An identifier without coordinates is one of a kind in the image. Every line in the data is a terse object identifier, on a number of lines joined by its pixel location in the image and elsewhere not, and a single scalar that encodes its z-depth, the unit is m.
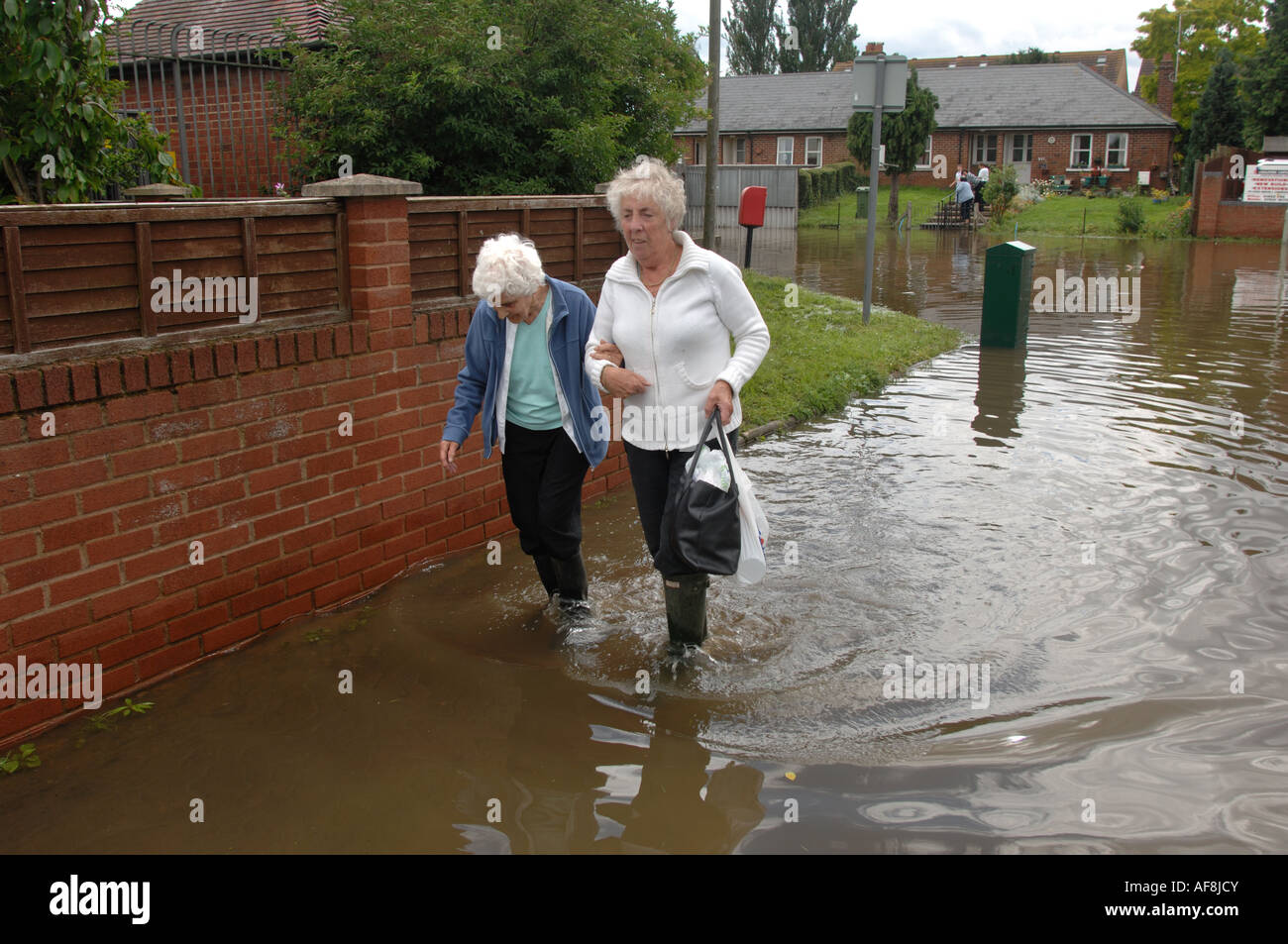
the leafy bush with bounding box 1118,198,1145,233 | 30.80
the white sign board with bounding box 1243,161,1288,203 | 29.78
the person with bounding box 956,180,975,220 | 32.88
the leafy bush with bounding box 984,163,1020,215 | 33.47
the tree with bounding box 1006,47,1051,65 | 72.61
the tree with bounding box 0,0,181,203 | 5.72
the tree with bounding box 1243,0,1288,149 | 35.72
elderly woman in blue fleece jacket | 4.73
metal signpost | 12.37
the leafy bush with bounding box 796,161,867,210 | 39.62
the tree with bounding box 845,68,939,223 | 38.25
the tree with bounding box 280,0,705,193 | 8.91
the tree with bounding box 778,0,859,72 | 72.88
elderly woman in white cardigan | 4.26
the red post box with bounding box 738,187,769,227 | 16.03
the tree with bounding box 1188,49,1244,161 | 40.91
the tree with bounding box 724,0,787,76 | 73.75
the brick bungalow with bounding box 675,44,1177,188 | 46.00
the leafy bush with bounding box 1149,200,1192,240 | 30.38
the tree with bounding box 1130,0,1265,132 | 55.12
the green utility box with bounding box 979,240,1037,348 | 12.48
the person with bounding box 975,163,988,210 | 35.56
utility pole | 13.88
